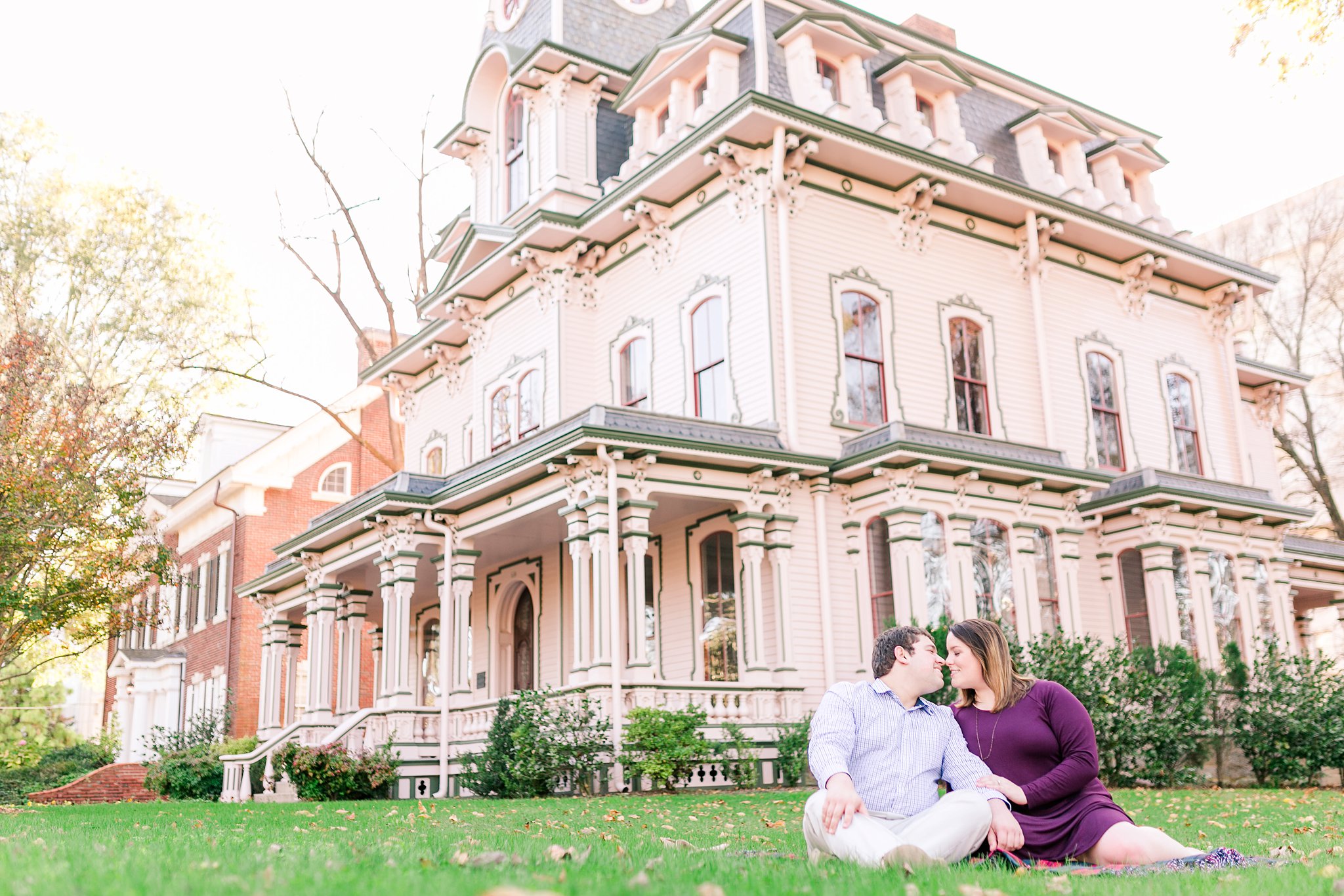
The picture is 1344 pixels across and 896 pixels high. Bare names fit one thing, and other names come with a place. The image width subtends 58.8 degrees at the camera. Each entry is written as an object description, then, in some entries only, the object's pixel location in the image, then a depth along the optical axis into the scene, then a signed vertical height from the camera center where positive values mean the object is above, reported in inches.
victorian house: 704.4 +223.1
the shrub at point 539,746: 613.6 -6.4
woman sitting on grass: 221.1 -7.3
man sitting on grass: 213.3 -5.3
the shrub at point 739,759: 646.5 -17.4
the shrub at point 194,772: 837.8 -16.4
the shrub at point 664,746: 613.6 -8.5
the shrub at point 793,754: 658.2 -16.0
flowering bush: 694.5 -17.6
